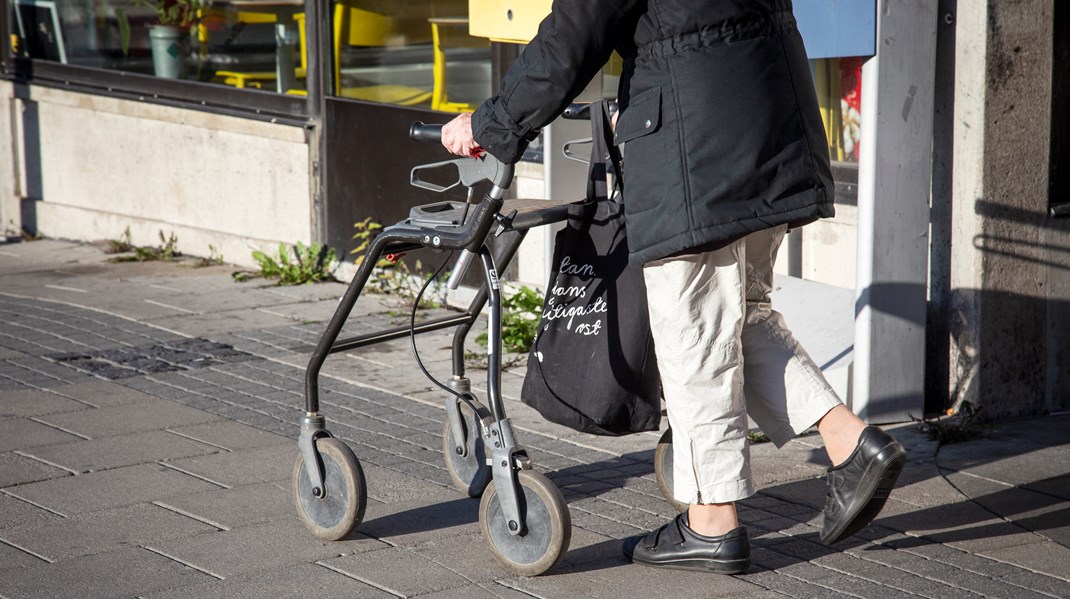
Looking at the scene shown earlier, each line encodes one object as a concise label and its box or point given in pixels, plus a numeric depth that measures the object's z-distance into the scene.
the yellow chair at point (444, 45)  7.18
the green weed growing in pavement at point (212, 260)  8.45
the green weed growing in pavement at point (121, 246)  8.92
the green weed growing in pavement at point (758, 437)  4.71
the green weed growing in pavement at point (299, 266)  7.80
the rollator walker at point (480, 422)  3.37
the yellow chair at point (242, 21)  8.36
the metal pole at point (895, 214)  4.66
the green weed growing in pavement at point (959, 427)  4.67
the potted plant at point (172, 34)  8.91
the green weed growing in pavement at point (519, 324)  6.00
